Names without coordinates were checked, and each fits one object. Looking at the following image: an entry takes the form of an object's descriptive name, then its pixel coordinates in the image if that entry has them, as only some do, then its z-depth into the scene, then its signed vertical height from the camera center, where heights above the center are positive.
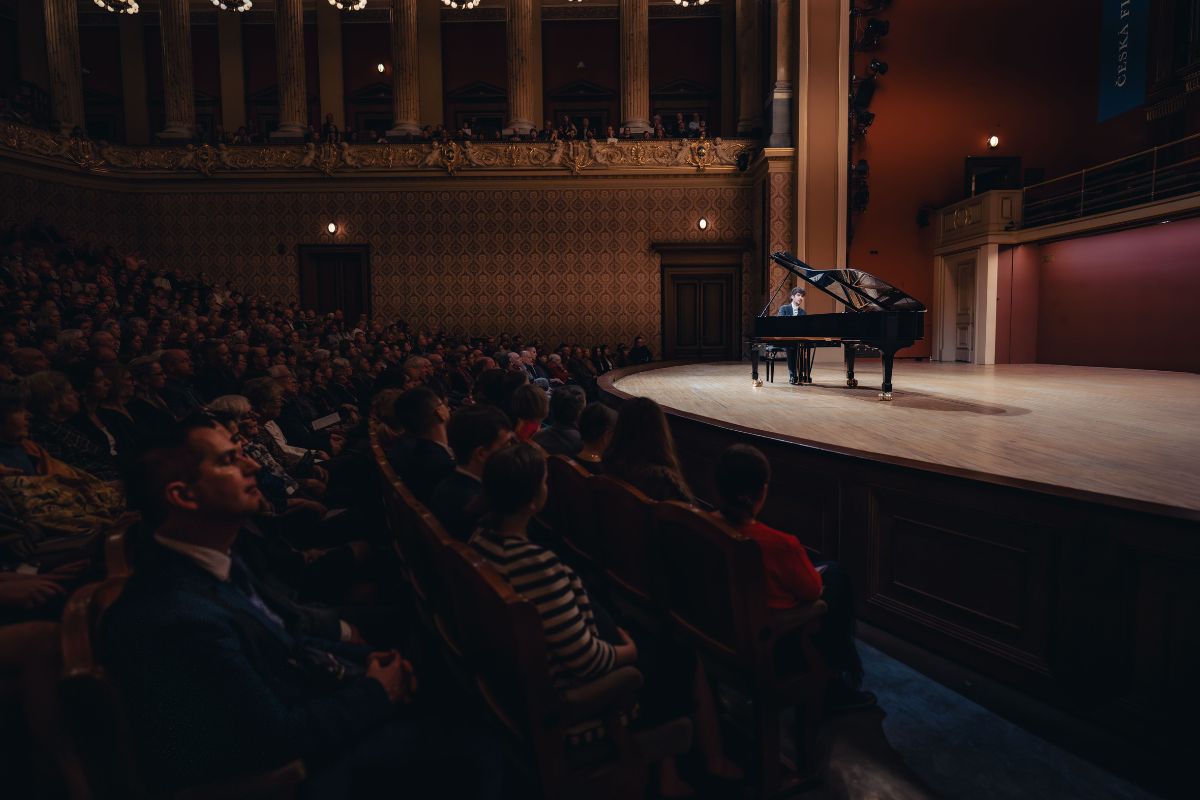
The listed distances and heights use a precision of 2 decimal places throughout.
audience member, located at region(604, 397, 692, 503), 1.88 -0.30
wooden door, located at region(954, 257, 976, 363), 10.47 +0.43
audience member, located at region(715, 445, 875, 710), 1.51 -0.44
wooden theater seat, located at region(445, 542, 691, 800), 1.04 -0.61
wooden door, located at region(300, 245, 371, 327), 11.78 +1.13
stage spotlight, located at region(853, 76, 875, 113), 10.41 +3.80
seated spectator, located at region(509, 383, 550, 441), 2.51 -0.23
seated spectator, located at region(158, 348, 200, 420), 3.57 -0.20
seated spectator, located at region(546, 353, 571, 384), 8.37 -0.33
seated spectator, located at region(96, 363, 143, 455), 2.72 -0.25
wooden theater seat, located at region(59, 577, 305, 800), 0.83 -0.49
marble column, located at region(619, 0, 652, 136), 11.52 +4.78
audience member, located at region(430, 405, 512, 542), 1.72 -0.29
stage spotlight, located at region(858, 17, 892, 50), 10.30 +4.73
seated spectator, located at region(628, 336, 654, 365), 11.30 -0.19
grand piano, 5.28 +0.13
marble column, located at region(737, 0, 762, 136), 11.31 +4.53
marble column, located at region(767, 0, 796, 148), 10.07 +3.80
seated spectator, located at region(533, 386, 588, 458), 2.69 -0.36
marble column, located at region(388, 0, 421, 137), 11.38 +4.68
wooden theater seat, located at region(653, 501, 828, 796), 1.41 -0.63
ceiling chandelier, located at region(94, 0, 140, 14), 7.96 +4.14
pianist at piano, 6.84 -0.08
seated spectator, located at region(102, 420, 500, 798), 0.89 -0.47
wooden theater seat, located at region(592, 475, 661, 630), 1.69 -0.54
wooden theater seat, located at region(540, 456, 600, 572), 2.03 -0.55
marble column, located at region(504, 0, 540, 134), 11.50 +4.76
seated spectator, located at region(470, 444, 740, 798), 1.17 -0.41
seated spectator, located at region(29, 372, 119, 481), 2.30 -0.23
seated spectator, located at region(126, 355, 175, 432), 3.14 -0.16
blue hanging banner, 9.47 +4.03
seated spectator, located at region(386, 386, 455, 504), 2.14 -0.33
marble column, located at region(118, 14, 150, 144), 12.02 +4.75
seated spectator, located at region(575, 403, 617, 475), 2.36 -0.30
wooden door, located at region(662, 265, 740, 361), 11.76 +0.55
